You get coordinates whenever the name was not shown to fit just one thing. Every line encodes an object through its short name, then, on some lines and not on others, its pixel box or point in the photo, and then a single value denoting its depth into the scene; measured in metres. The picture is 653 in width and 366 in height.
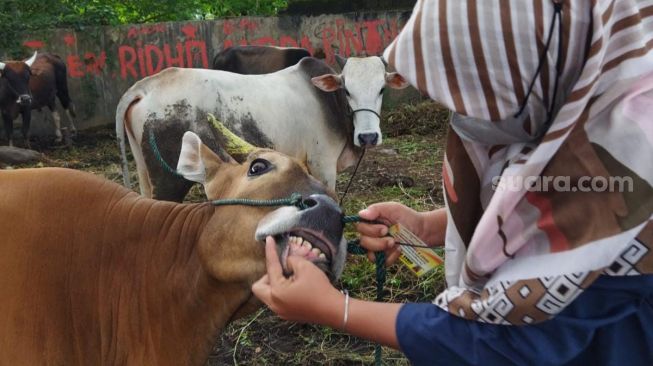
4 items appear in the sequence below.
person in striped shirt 1.07
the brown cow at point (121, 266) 1.83
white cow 4.34
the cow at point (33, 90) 8.99
